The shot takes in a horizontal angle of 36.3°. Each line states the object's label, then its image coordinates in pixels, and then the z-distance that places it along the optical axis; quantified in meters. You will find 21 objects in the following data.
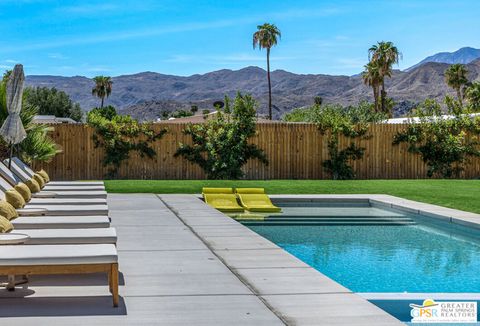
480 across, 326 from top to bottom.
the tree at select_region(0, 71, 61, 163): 19.94
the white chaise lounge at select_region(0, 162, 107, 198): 11.94
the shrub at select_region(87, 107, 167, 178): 24.53
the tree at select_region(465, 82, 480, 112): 59.14
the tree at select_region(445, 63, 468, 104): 72.81
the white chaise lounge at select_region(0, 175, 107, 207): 10.51
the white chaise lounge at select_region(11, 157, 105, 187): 14.29
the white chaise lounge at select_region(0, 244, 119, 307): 5.77
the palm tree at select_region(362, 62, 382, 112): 59.69
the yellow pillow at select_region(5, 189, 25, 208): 9.69
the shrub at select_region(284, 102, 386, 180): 25.31
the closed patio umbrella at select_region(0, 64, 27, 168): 14.83
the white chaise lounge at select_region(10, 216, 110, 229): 7.98
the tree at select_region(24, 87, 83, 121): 70.69
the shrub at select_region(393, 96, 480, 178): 25.89
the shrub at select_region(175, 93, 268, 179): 24.70
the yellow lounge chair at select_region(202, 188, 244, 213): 16.31
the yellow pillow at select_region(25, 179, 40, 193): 12.71
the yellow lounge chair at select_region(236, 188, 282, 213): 16.42
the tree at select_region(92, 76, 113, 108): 91.94
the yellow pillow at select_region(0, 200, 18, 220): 8.10
